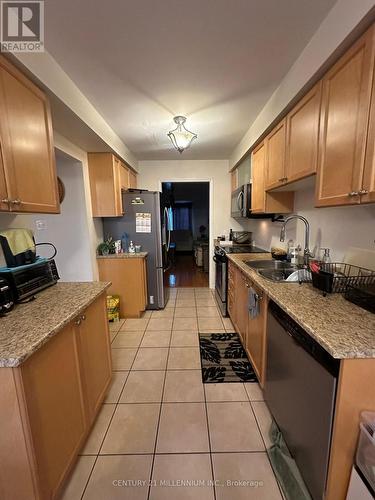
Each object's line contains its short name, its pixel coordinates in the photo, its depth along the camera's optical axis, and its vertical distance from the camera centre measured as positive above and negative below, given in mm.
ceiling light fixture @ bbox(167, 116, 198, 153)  2246 +912
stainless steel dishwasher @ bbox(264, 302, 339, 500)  901 -864
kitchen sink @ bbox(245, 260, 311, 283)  1593 -482
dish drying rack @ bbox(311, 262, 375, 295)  1241 -362
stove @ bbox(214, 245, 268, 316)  2996 -688
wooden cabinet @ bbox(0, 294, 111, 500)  851 -889
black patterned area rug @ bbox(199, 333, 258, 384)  1922 -1391
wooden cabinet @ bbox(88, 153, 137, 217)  2828 +524
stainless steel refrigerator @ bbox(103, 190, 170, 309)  3146 -97
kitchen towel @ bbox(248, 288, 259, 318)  1712 -682
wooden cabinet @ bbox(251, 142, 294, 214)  2328 +255
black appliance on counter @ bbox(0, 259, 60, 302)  1255 -353
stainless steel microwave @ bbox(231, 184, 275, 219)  2801 +245
